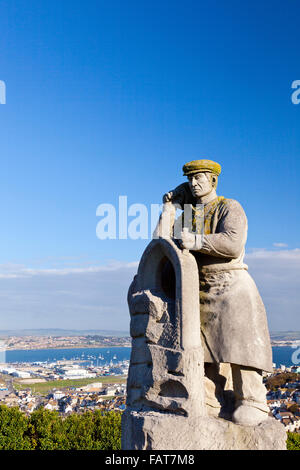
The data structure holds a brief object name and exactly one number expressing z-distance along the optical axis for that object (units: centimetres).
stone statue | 549
